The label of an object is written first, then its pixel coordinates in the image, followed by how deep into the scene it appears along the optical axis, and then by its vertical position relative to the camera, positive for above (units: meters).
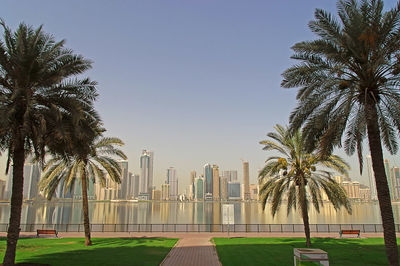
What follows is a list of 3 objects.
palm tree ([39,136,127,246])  23.17 +1.85
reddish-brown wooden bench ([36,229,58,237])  25.14 -3.22
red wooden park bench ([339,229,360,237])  25.20 -3.27
